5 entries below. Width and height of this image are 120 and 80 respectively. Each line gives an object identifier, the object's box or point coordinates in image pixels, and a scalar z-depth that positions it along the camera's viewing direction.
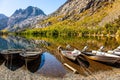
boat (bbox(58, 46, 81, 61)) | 15.13
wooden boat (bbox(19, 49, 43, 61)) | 14.67
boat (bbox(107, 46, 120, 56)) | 15.39
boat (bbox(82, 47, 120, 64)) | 13.95
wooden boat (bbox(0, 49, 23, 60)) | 15.03
